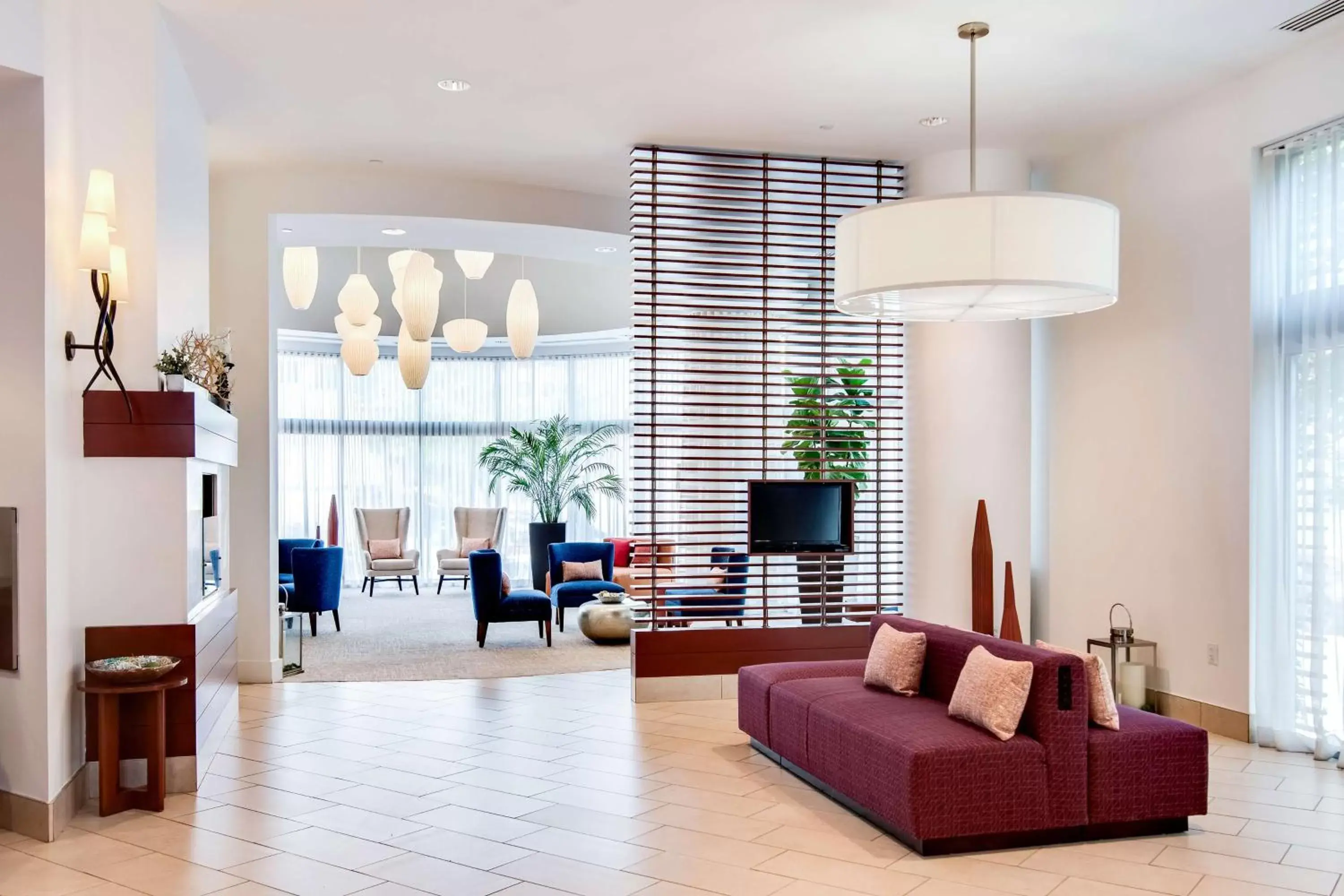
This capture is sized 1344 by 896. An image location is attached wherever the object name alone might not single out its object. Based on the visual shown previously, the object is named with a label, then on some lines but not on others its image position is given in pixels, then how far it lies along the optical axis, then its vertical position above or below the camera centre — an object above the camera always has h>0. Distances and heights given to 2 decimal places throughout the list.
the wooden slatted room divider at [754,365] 7.54 +0.48
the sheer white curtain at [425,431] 14.78 +0.10
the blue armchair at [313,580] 10.05 -1.29
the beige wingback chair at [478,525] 14.33 -1.13
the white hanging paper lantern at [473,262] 9.49 +1.49
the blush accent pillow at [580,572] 11.35 -1.37
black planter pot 13.85 -1.26
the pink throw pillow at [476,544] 14.12 -1.35
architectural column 7.37 -0.08
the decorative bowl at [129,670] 4.76 -0.98
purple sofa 4.30 -1.35
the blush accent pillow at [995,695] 4.44 -1.06
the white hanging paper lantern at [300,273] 9.16 +1.36
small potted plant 5.08 +0.33
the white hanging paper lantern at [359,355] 11.11 +0.83
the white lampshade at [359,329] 11.12 +1.09
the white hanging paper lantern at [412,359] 11.19 +0.79
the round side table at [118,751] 4.75 -1.34
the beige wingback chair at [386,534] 13.65 -1.23
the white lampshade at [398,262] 9.58 +1.52
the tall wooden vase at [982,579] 7.01 -0.92
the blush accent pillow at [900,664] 5.32 -1.10
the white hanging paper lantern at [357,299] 10.06 +1.25
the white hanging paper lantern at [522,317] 10.68 +1.14
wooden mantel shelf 4.96 +0.06
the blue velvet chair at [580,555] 11.62 -1.23
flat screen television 7.48 -0.55
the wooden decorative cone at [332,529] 14.27 -1.15
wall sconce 4.57 +0.73
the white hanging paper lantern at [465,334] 11.66 +1.08
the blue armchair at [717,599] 7.46 -1.13
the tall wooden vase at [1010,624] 6.95 -1.18
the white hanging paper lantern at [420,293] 9.30 +1.20
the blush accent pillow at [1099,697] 4.59 -1.09
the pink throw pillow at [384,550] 13.99 -1.40
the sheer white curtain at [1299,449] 5.60 -0.10
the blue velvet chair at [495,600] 9.62 -1.41
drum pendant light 4.29 +0.73
